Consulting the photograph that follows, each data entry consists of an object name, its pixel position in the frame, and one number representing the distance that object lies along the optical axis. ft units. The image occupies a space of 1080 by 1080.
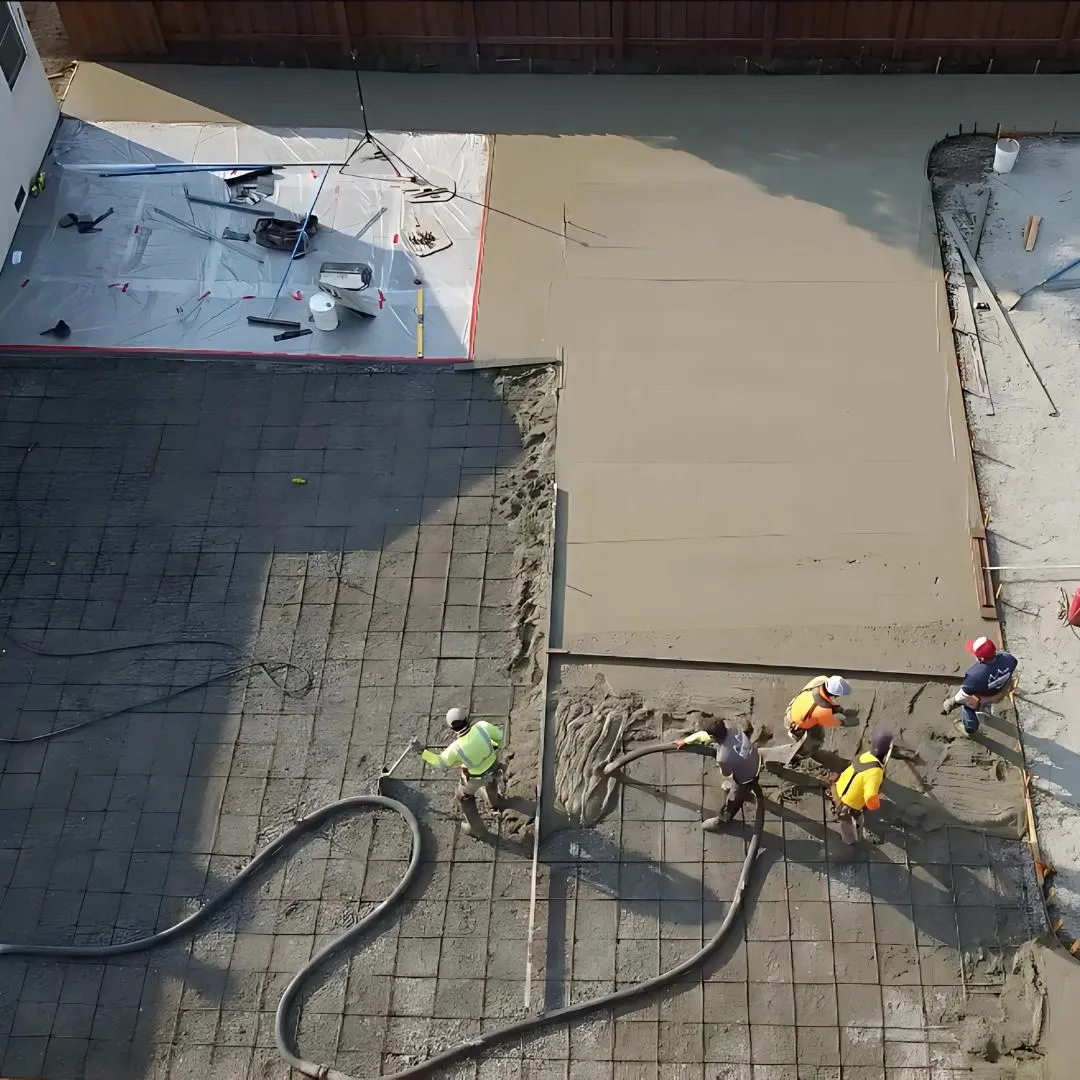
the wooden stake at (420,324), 37.31
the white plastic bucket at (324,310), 37.09
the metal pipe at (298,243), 38.81
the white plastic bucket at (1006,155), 41.04
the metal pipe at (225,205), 41.39
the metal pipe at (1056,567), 31.76
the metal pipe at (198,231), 40.16
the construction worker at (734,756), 25.90
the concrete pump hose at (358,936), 25.22
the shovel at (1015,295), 37.78
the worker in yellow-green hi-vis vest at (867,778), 25.53
